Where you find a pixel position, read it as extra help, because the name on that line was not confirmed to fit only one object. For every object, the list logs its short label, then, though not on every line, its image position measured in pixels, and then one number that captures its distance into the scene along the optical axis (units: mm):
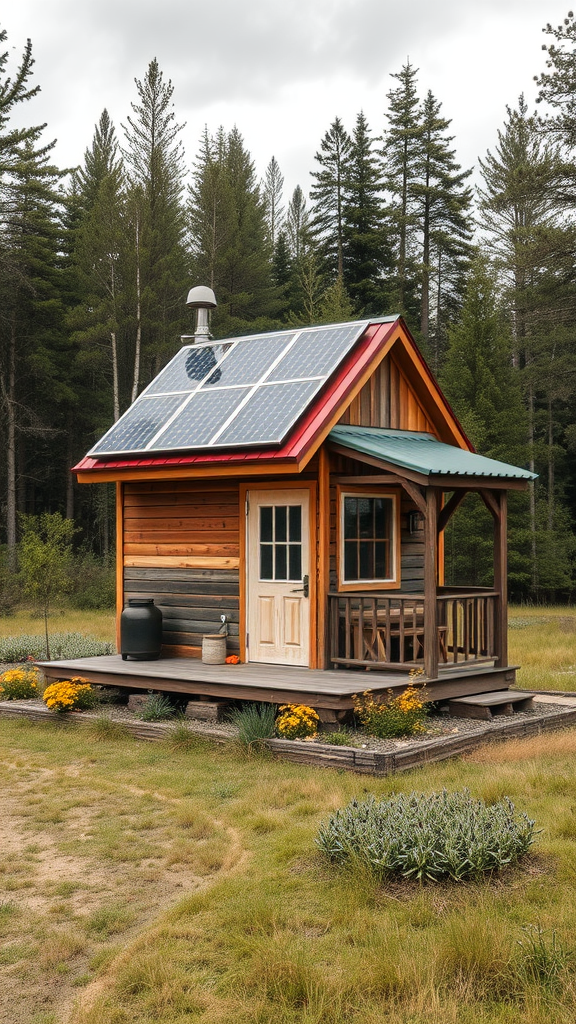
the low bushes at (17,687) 13391
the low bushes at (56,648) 15961
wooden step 11492
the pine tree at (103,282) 31219
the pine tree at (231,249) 34469
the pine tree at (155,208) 31766
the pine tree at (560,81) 23812
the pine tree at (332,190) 42156
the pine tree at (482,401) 28438
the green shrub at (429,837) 5879
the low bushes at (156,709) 11461
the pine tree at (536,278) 24375
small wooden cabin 11500
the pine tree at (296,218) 52625
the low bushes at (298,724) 9945
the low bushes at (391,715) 9977
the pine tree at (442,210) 40312
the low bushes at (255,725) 9961
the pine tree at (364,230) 40281
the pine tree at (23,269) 31281
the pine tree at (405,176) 40219
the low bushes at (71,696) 11938
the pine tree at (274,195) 55875
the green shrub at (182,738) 10305
